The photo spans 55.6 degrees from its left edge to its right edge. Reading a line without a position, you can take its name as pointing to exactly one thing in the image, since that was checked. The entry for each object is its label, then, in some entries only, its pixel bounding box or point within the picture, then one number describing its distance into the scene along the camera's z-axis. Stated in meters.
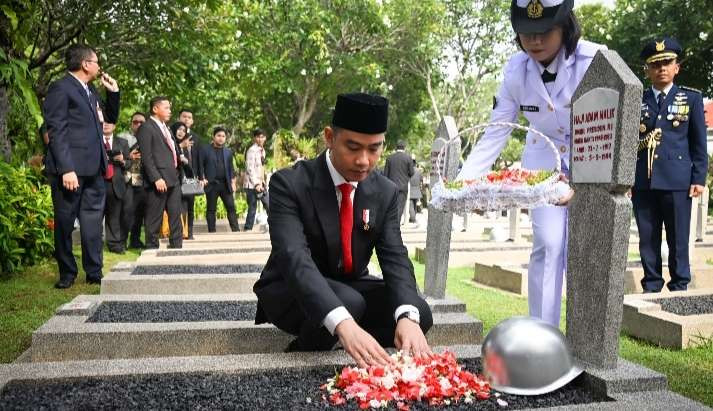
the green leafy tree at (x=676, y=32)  19.44
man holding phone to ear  6.42
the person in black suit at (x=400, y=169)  15.20
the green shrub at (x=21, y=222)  7.40
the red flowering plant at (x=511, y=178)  3.74
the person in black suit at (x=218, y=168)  12.50
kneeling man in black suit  3.27
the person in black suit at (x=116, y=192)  9.45
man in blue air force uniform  6.38
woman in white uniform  3.86
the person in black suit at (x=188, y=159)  11.10
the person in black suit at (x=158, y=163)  8.90
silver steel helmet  3.20
